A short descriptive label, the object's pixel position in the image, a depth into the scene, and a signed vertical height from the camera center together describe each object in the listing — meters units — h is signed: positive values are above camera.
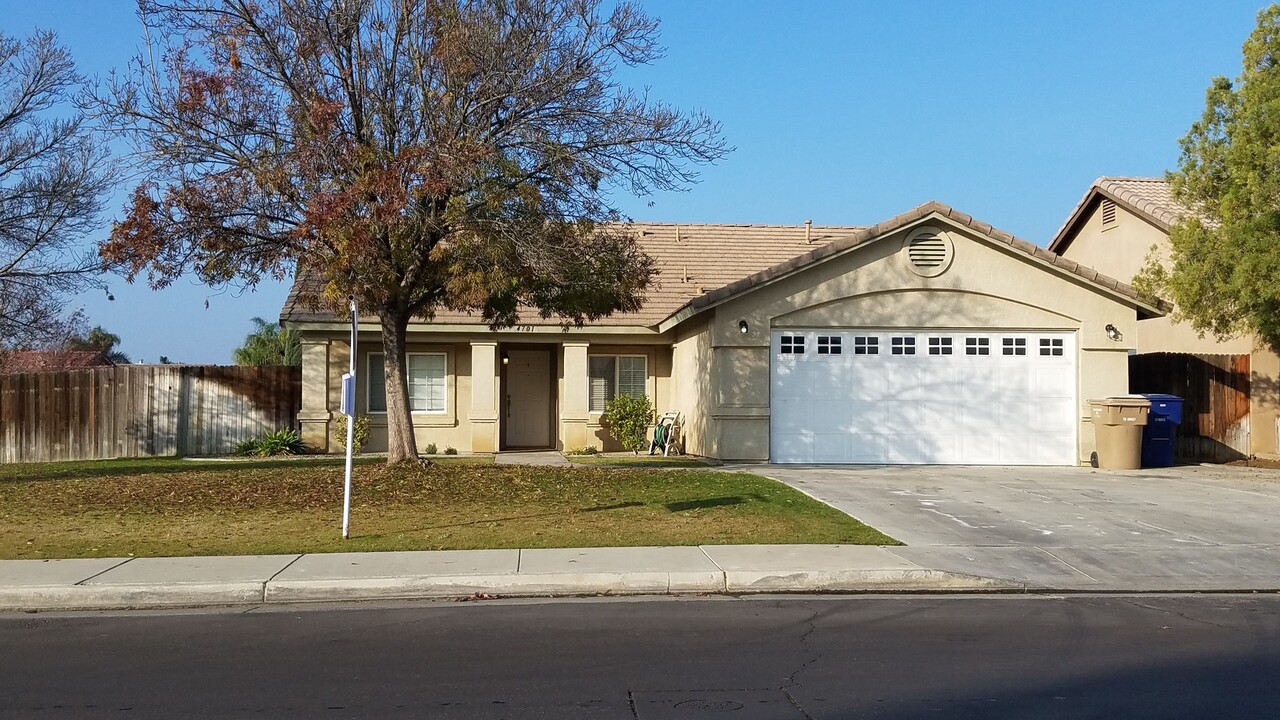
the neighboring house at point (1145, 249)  21.41 +3.12
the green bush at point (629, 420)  22.83 -1.01
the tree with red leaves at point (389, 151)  13.79 +2.90
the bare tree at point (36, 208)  18.02 +2.70
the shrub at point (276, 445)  21.86 -1.54
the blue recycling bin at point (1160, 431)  19.77 -1.02
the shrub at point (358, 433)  22.17 -1.29
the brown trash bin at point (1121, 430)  18.92 -0.97
